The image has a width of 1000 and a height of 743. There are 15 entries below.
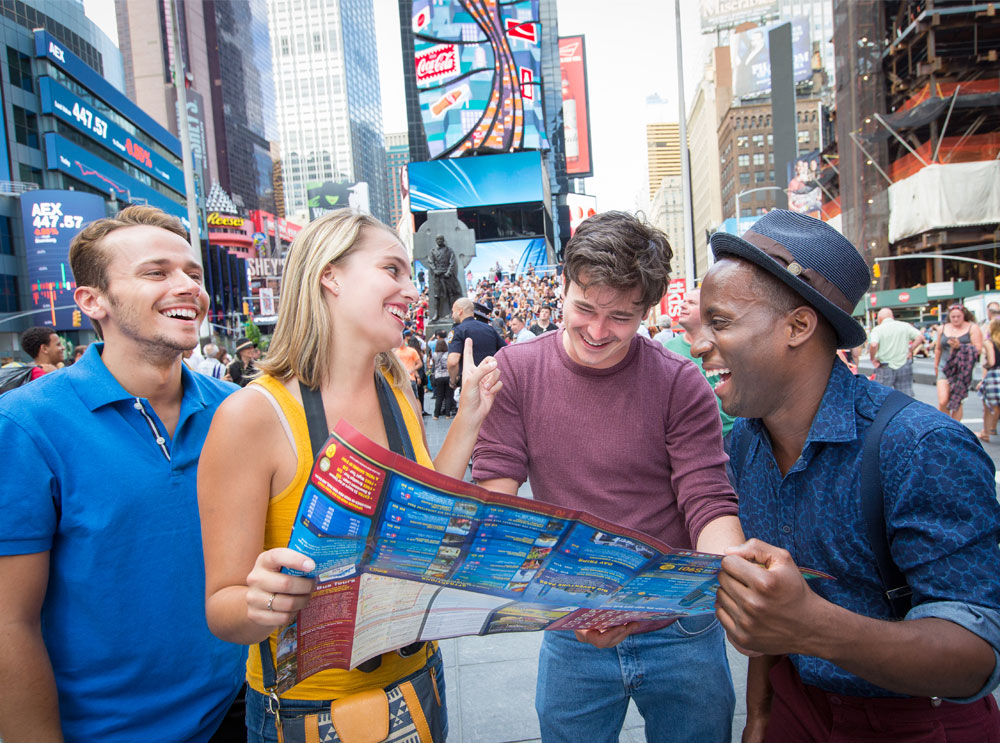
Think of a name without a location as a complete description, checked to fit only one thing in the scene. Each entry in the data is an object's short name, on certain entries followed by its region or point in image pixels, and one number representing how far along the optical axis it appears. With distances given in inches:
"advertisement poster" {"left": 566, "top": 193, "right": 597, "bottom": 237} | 3503.0
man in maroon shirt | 72.8
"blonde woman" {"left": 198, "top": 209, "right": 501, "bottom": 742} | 52.2
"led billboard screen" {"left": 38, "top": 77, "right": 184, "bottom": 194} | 1680.6
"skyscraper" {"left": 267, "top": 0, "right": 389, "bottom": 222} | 6323.8
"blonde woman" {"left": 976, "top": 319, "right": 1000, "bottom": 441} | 332.8
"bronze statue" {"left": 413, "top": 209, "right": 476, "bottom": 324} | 938.1
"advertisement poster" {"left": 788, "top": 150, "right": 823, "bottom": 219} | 2309.3
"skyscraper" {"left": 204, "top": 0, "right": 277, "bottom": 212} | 4776.1
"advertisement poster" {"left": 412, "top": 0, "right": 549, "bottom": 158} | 2074.3
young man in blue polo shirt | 59.2
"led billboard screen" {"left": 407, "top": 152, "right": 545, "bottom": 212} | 2092.8
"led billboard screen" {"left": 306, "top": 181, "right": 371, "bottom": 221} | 4133.9
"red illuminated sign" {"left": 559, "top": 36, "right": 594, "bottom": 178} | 3713.1
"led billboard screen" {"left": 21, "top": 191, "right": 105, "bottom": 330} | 1582.2
